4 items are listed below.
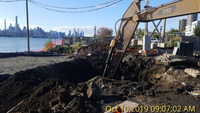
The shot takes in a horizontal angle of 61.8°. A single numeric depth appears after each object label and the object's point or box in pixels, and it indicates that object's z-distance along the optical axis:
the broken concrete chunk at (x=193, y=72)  6.64
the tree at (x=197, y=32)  21.75
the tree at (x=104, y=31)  41.03
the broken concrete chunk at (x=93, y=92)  4.62
